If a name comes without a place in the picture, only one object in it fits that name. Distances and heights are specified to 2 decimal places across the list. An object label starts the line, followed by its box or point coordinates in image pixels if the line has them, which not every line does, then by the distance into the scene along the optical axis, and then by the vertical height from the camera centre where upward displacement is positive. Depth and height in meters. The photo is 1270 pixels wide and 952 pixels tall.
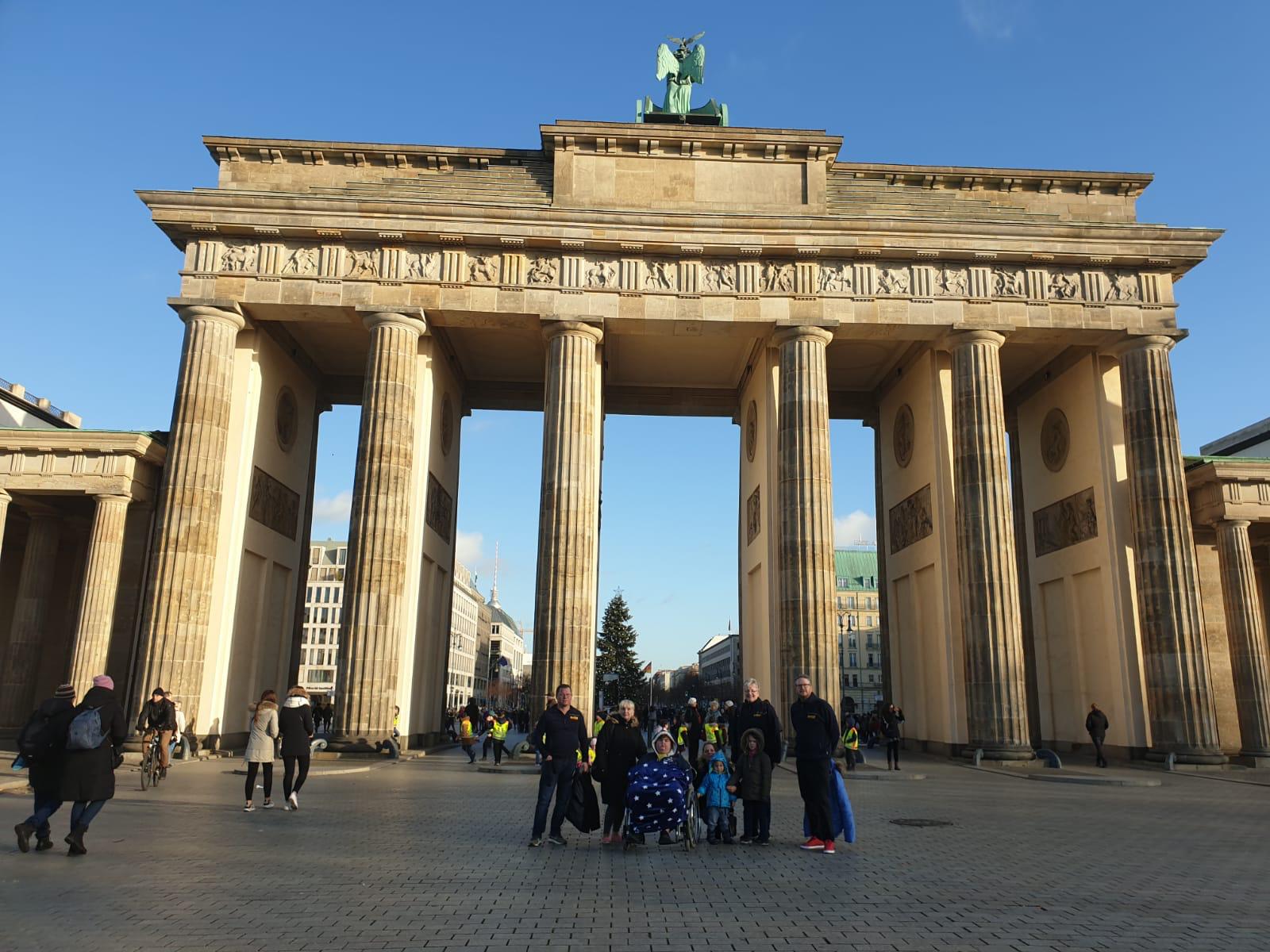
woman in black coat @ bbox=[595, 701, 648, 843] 10.46 -0.69
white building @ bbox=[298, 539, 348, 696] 107.06 +8.65
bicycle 15.73 -1.23
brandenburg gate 24.88 +9.25
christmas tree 67.38 +2.83
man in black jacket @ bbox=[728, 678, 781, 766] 11.17 -0.28
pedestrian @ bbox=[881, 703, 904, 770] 21.88 -0.82
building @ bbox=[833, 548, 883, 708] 104.94 +7.94
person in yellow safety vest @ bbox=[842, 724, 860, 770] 19.11 -0.96
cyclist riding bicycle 16.27 -0.56
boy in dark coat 10.45 -0.98
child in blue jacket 10.76 -1.14
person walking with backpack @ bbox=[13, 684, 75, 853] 9.11 -0.71
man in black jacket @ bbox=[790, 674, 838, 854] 9.98 -0.61
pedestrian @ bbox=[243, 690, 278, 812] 12.86 -0.67
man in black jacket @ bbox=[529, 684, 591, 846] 10.46 -0.66
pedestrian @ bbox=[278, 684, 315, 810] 12.92 -0.63
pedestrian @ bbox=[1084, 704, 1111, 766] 23.81 -0.64
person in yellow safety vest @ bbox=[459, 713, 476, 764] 24.30 -1.13
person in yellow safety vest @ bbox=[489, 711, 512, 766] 22.88 -0.96
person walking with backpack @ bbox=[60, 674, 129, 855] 9.05 -0.72
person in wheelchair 10.17 -1.10
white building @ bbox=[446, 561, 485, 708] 125.29 +7.63
